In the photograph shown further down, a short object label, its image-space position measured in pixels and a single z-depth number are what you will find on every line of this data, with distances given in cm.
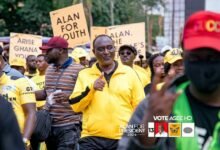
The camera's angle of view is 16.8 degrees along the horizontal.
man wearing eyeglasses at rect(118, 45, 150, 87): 1018
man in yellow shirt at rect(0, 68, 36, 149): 689
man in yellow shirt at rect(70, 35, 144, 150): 718
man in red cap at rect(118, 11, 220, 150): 320
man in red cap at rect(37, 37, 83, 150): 878
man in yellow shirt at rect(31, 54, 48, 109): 1089
